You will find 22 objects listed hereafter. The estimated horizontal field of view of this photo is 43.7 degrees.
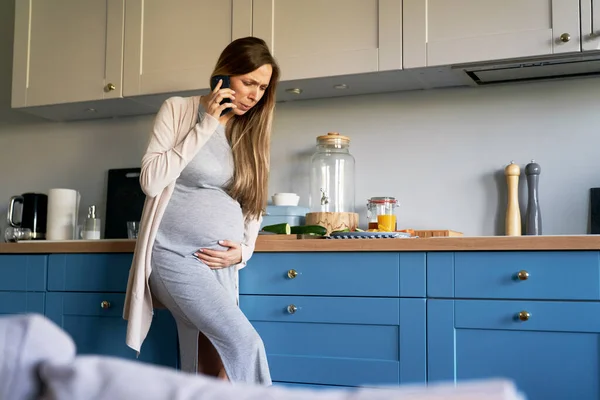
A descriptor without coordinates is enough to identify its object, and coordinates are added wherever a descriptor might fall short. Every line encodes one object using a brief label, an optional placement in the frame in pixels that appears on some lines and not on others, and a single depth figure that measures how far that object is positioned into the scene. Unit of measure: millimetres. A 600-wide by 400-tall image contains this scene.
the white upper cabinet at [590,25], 2414
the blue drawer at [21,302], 2941
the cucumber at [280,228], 2742
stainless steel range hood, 2548
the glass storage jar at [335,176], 3031
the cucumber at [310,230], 2664
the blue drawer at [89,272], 2811
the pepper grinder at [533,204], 2740
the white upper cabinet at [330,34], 2701
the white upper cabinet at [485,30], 2461
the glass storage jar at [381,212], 2824
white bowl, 3033
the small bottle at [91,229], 3275
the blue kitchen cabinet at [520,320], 2186
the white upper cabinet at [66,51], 3211
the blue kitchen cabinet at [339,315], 2373
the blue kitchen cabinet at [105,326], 2725
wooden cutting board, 2725
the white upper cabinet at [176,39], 2979
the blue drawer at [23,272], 2945
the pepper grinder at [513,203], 2771
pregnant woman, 2312
